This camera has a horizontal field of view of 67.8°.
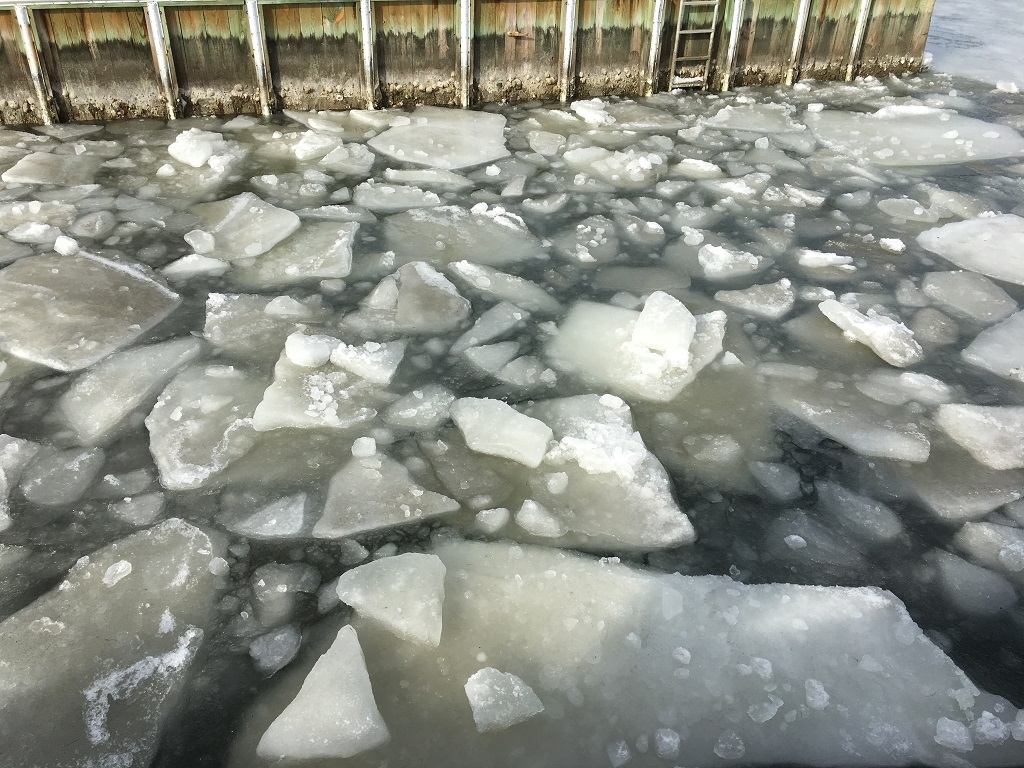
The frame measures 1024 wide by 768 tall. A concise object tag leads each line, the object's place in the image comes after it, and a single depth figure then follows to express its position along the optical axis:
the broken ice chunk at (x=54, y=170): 3.51
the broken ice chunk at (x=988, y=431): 2.12
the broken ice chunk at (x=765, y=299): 2.75
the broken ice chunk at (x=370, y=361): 2.33
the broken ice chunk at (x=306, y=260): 2.85
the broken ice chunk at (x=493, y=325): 2.53
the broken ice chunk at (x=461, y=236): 3.04
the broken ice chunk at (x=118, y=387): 2.16
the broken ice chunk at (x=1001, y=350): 2.48
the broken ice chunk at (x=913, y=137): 4.10
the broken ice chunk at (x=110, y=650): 1.43
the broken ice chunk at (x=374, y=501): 1.87
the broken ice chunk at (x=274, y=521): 1.85
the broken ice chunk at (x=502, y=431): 2.05
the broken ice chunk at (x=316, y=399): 2.16
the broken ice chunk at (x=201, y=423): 2.02
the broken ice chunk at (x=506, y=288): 2.75
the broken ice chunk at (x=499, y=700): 1.46
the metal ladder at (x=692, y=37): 4.74
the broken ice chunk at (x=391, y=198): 3.39
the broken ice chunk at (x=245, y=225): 3.02
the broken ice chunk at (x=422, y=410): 2.19
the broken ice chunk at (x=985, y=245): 3.05
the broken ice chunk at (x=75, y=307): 2.42
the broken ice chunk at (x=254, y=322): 2.46
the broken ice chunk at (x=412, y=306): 2.60
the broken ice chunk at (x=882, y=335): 2.50
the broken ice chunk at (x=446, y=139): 3.88
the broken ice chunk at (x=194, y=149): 3.74
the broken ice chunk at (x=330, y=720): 1.42
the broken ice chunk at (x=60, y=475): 1.93
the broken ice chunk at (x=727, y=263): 3.00
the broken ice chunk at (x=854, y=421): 2.15
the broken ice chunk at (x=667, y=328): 2.42
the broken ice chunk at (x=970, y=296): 2.77
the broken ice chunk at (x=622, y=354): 2.36
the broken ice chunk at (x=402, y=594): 1.61
